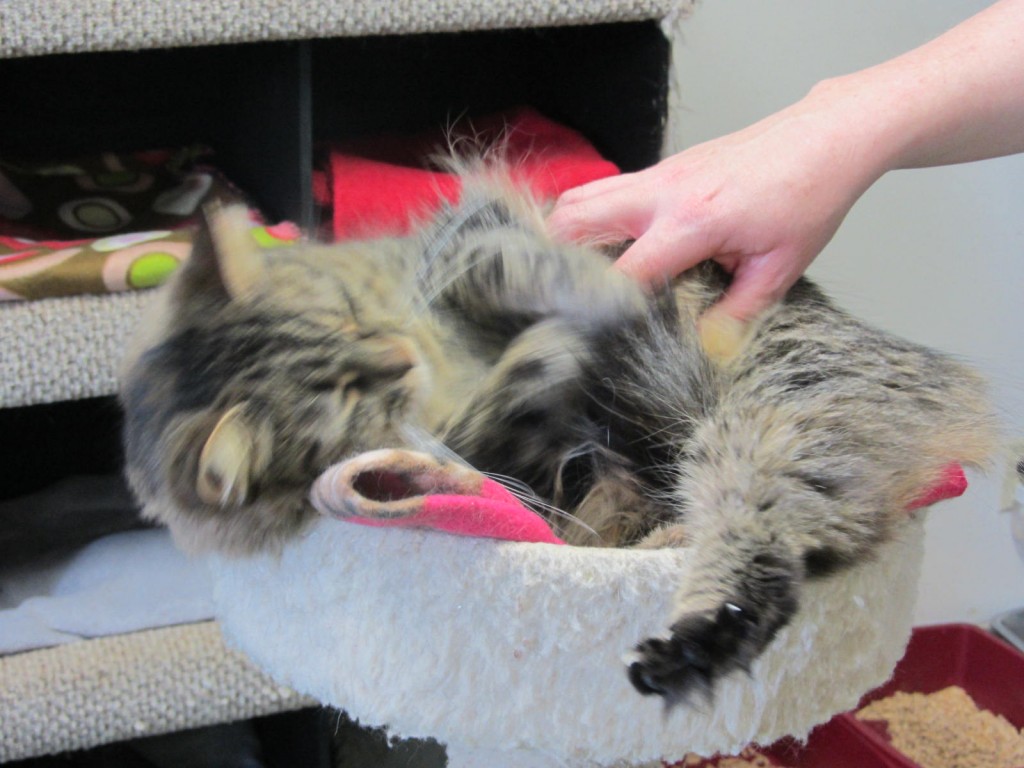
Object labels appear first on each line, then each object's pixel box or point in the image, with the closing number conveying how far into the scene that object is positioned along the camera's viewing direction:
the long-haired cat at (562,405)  0.69
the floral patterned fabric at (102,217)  1.27
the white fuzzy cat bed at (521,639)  0.66
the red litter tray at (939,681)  1.78
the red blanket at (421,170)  1.20
